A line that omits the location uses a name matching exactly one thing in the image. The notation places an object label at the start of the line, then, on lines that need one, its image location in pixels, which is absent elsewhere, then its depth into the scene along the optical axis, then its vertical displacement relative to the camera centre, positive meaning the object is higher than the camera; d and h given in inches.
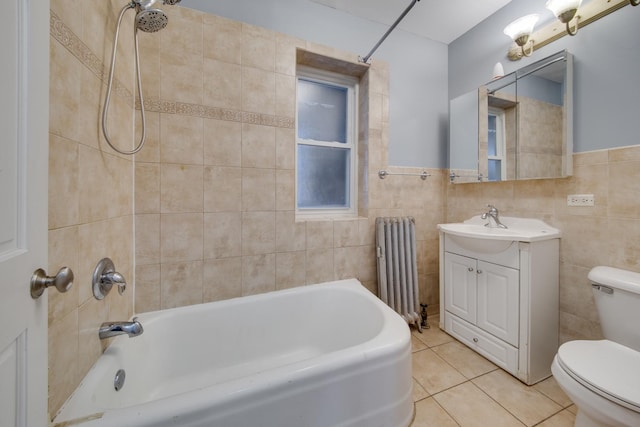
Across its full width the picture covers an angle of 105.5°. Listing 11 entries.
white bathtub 30.9 -26.6
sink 58.1 -5.4
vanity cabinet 57.2 -23.1
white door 17.5 +0.6
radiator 76.5 -17.4
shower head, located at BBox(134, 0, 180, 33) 41.7 +34.0
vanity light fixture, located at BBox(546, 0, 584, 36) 56.6 +47.5
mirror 60.6 +24.7
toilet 35.0 -25.8
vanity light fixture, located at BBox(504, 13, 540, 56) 65.4 +50.1
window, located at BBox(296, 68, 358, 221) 77.8 +22.0
